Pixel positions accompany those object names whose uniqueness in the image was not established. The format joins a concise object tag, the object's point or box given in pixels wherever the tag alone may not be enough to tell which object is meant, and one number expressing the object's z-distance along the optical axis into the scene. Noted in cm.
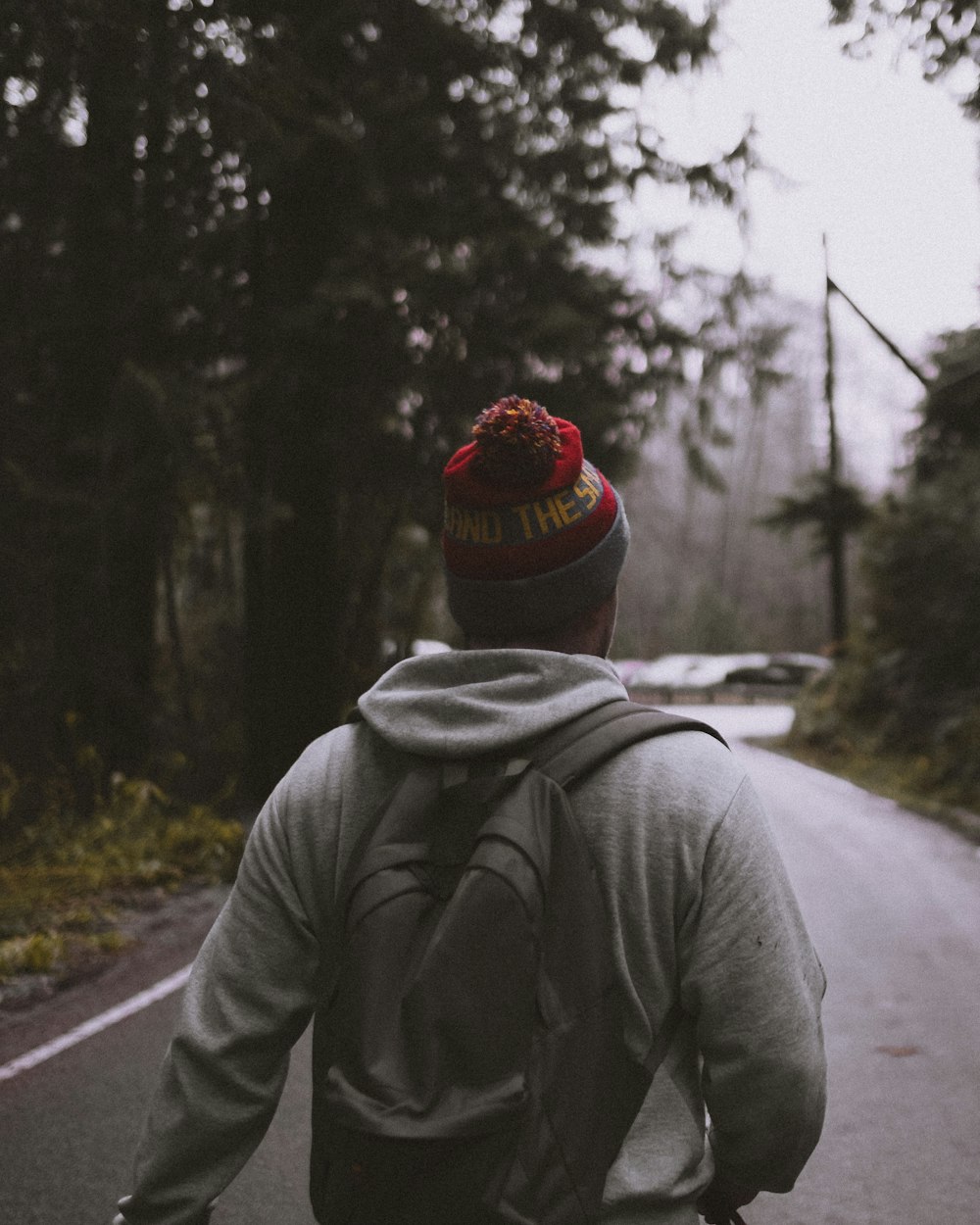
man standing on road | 167
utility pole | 2672
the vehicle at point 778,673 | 4281
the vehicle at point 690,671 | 4194
